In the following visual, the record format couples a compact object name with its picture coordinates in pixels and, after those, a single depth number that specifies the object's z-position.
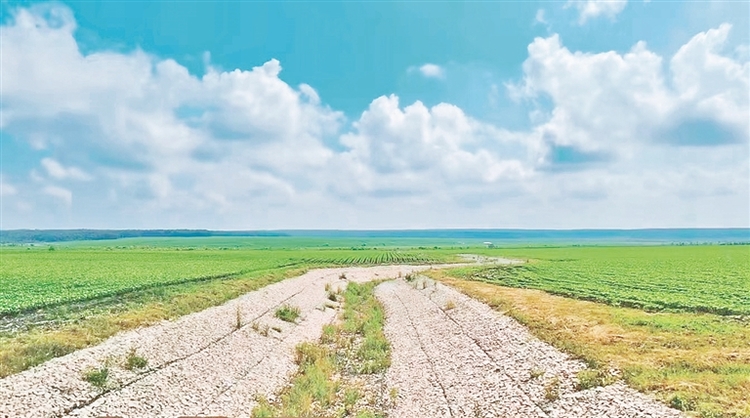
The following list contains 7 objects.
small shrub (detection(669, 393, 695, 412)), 17.08
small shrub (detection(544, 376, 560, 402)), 20.80
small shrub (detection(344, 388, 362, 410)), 23.16
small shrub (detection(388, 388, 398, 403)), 23.70
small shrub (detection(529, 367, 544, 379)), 23.34
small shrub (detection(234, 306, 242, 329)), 35.26
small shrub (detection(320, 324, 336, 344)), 36.12
